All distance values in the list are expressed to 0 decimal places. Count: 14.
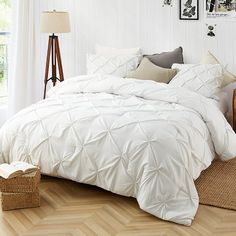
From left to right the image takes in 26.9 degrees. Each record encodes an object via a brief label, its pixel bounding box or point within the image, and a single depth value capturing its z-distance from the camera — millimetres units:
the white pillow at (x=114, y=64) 4992
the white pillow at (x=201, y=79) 4512
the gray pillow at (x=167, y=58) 5023
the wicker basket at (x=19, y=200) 3305
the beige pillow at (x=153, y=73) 4707
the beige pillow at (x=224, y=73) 4812
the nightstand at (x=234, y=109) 4686
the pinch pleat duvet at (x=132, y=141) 3230
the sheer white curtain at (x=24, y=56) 5535
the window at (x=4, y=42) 5555
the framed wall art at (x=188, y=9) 5098
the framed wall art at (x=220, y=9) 4922
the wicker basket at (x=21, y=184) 3295
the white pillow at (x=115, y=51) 5289
